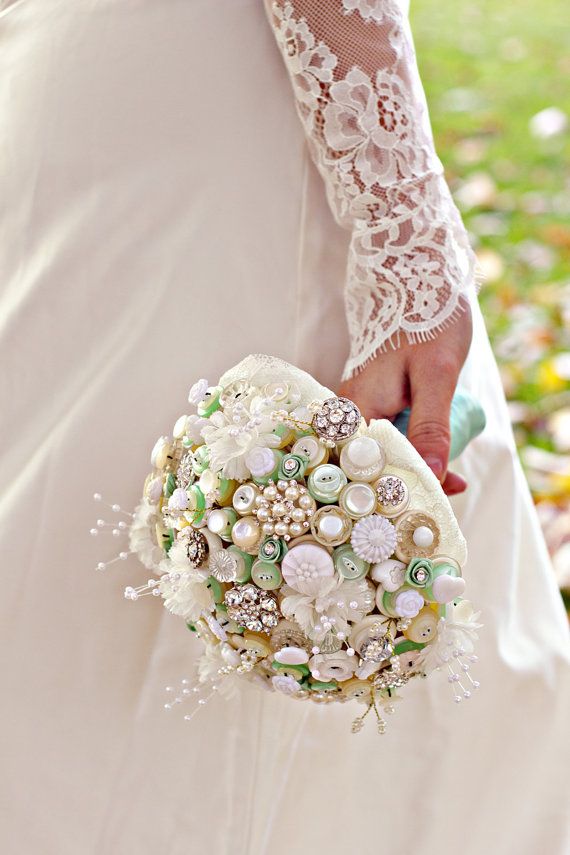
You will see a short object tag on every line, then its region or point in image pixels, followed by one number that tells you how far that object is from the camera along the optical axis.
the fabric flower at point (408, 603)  1.25
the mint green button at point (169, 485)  1.31
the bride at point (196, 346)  1.37
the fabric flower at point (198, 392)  1.31
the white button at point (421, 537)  1.25
